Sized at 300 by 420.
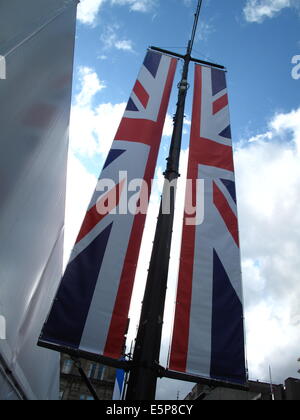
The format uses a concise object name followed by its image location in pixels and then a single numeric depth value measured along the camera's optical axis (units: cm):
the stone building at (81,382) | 2273
